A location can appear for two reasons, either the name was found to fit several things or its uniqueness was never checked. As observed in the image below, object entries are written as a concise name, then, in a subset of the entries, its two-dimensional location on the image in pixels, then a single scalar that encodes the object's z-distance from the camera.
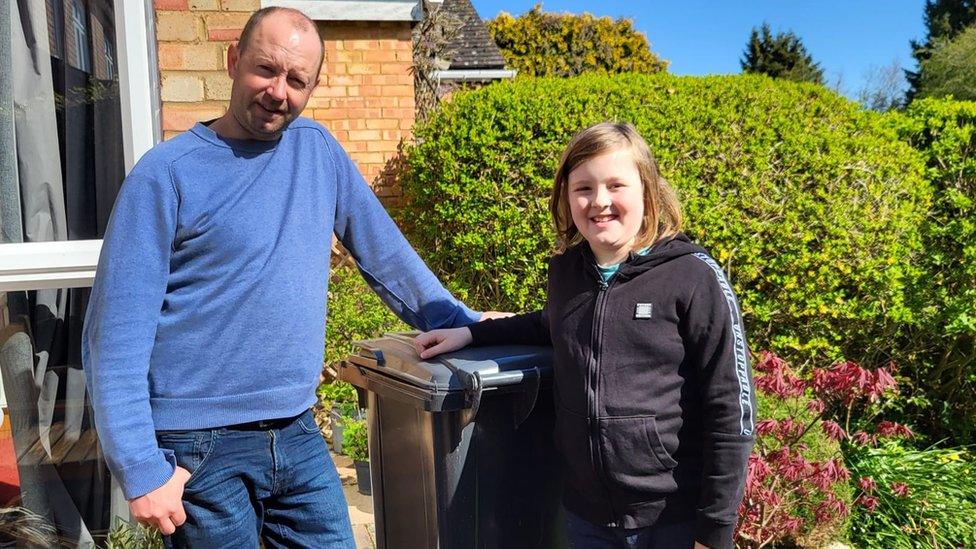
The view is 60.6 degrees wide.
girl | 1.82
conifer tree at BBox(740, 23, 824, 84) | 37.22
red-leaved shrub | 3.42
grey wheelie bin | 2.14
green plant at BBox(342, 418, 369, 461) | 4.57
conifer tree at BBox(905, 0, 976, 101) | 34.44
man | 1.74
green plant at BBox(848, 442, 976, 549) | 4.01
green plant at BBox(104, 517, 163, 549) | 2.89
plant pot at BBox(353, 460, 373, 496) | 4.38
